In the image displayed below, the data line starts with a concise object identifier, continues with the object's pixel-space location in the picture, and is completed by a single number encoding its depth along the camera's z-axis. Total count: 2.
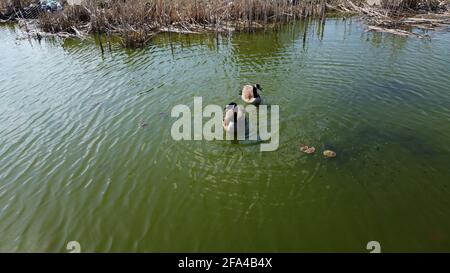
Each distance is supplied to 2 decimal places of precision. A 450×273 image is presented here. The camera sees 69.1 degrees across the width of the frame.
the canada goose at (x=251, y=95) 10.72
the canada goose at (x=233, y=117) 9.14
